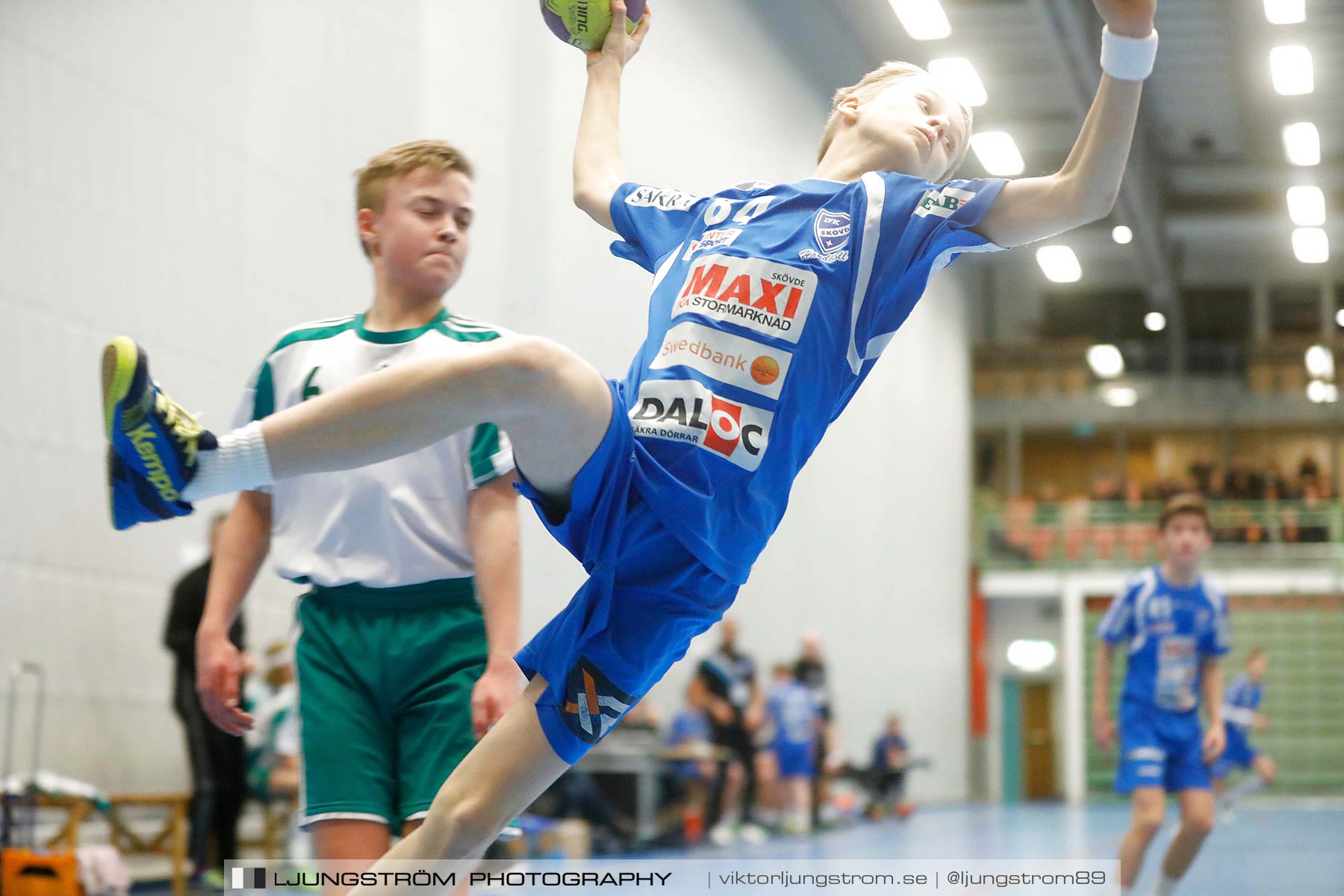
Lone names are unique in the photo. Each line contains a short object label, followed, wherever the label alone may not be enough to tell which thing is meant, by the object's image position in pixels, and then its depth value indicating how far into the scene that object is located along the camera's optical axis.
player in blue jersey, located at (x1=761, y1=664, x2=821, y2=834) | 15.32
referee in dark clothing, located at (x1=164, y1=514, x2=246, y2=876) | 7.55
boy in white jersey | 2.87
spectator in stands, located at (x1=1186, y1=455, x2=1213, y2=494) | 29.77
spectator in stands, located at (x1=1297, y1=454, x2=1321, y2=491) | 29.58
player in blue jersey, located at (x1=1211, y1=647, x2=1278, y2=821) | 14.77
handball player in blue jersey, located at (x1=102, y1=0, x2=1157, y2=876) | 2.27
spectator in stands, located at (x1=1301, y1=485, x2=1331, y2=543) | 26.58
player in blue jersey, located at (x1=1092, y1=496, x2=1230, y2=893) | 6.18
